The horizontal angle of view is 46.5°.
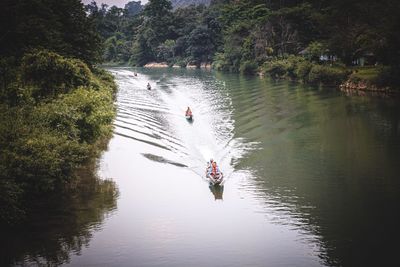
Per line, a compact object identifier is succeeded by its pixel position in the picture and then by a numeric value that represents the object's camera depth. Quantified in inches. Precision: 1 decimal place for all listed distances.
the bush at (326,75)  2773.1
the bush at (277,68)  3447.3
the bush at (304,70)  3080.7
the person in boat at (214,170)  1083.9
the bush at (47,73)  1392.7
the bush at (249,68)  4055.1
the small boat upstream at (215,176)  1069.6
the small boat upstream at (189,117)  1895.7
